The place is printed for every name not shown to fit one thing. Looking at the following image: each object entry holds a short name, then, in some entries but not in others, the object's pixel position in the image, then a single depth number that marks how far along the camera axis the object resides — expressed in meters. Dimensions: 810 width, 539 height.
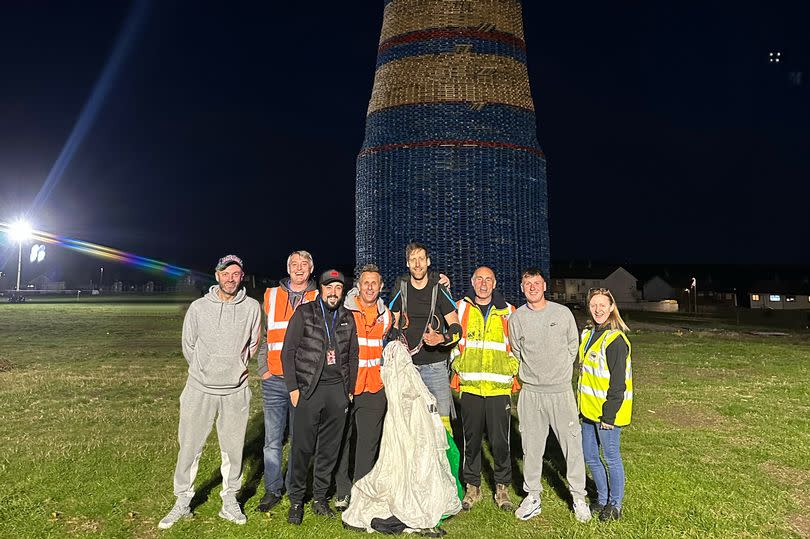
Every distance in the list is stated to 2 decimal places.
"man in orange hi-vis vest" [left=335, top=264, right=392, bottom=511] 5.04
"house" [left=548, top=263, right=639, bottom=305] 67.12
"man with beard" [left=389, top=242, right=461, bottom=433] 5.09
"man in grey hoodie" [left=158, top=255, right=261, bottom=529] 4.76
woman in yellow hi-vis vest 4.71
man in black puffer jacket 4.86
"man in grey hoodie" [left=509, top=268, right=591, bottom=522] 4.92
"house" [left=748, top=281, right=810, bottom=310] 66.31
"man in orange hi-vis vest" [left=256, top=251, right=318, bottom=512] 5.09
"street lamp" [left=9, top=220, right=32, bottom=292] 59.08
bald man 5.15
